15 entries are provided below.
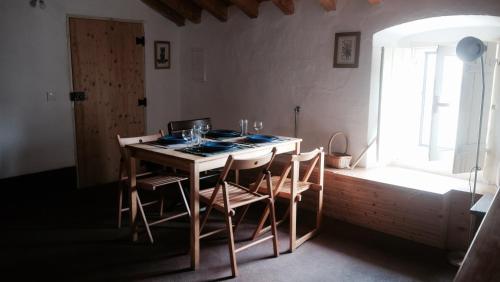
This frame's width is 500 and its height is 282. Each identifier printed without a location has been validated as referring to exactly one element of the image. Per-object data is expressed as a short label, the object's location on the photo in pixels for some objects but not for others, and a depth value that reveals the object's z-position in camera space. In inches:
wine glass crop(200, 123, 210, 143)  145.0
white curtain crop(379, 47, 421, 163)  164.6
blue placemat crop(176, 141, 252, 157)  119.6
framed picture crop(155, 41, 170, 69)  218.4
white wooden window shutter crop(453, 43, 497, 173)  137.5
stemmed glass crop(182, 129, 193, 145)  135.5
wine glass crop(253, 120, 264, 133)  149.4
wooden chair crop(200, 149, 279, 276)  112.7
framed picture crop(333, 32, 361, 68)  159.0
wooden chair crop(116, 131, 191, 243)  133.3
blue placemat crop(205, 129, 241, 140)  150.4
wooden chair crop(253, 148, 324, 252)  129.6
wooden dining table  113.8
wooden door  189.3
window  157.4
